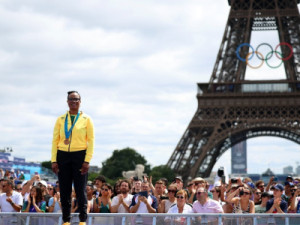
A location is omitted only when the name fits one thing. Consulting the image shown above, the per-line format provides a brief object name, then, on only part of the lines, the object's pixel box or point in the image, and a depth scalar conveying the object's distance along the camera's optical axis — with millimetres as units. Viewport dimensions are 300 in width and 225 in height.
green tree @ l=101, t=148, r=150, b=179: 82062
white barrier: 10430
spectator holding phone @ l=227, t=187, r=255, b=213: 12023
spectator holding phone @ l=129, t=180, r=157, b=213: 12266
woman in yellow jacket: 9500
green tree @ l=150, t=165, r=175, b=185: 54094
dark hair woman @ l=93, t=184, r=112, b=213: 12898
